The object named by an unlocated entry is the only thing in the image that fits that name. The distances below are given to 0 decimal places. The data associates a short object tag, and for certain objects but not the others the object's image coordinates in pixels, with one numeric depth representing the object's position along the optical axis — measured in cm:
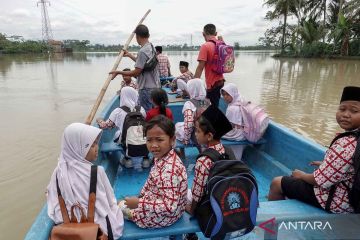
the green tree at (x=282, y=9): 2842
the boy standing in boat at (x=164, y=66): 877
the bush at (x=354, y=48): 2412
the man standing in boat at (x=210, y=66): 391
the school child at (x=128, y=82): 498
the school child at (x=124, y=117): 354
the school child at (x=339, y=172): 173
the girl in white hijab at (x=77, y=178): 161
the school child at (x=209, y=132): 181
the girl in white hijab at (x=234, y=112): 350
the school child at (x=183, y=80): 647
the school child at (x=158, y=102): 324
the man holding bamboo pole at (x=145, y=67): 368
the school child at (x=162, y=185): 173
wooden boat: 176
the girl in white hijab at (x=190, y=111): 345
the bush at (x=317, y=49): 2656
